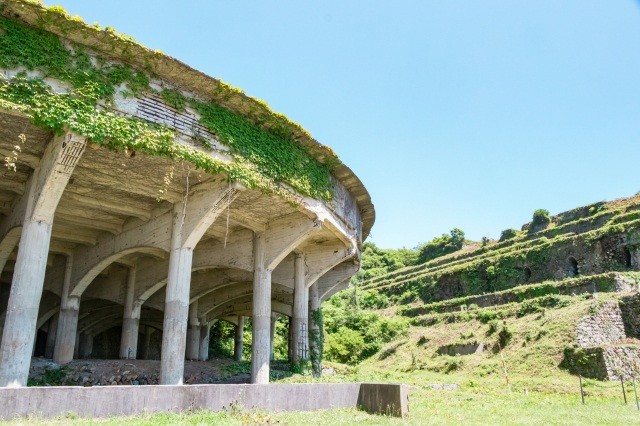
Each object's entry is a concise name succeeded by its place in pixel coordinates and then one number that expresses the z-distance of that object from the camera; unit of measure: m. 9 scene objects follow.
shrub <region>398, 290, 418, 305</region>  43.72
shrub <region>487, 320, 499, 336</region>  26.63
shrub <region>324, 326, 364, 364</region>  31.77
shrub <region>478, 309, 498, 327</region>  29.11
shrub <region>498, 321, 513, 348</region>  25.19
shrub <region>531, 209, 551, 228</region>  45.22
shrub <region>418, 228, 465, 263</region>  60.59
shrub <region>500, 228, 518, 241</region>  47.61
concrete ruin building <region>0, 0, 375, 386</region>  9.67
